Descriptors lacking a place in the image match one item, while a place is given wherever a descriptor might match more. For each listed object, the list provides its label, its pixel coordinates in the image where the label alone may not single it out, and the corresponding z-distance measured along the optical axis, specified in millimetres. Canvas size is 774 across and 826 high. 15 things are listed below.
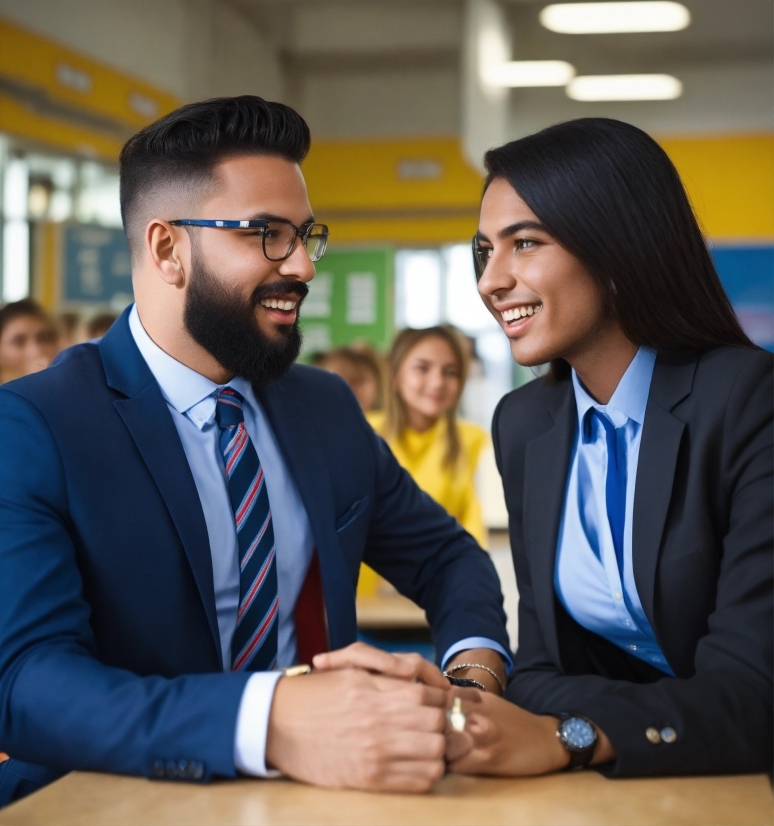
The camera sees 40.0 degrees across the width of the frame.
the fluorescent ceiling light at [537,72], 9414
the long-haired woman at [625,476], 1346
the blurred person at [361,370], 6078
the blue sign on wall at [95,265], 7148
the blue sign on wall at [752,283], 10469
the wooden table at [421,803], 1149
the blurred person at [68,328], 5890
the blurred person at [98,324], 5430
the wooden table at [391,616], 3412
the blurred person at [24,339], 5344
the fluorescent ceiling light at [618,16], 8133
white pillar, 6859
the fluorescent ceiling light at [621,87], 9977
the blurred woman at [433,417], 4457
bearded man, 1271
